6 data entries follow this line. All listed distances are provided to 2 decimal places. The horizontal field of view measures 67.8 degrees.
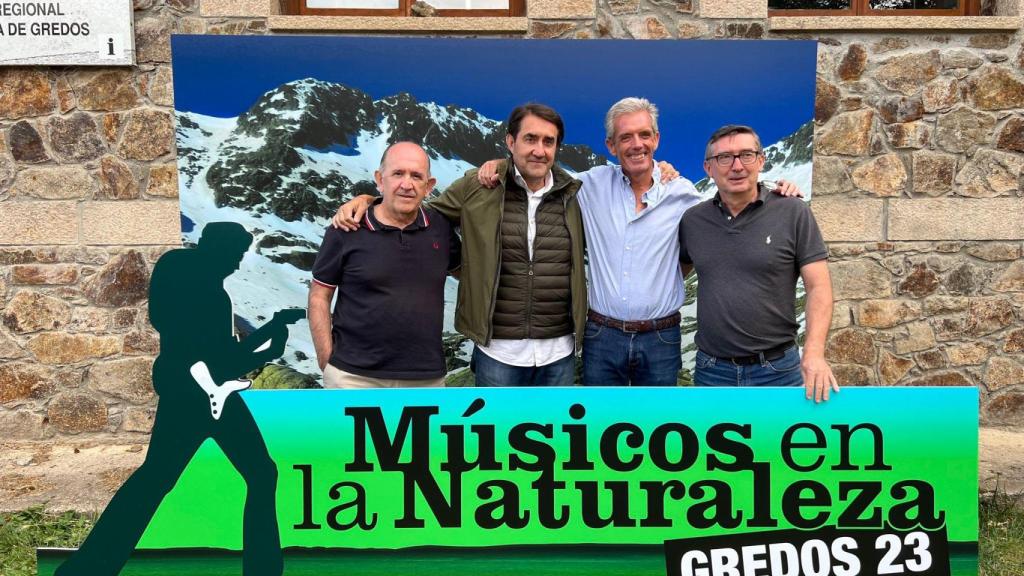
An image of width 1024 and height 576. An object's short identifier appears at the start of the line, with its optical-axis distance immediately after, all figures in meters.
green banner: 2.47
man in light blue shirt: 2.93
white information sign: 4.08
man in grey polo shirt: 2.72
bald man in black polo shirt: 2.77
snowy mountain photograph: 4.05
